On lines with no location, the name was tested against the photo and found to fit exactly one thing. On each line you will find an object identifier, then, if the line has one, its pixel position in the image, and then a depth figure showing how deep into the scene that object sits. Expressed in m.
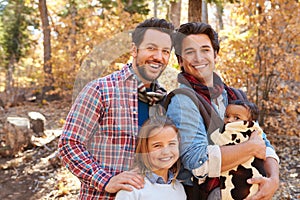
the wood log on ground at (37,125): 7.02
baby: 1.71
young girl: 1.66
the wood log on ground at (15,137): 6.20
